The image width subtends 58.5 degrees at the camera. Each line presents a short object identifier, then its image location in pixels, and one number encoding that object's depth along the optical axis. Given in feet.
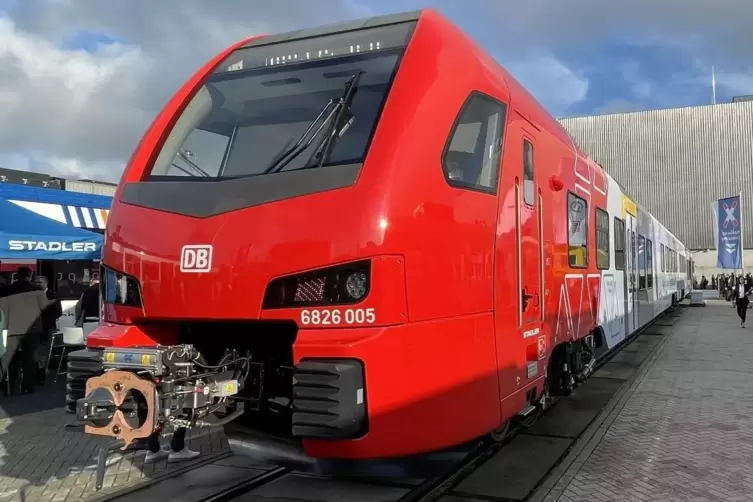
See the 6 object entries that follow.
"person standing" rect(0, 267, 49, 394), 29.04
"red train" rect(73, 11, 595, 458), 10.85
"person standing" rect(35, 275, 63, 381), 30.66
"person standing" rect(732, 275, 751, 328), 62.49
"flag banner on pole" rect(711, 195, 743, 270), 92.22
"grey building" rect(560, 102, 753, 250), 165.89
